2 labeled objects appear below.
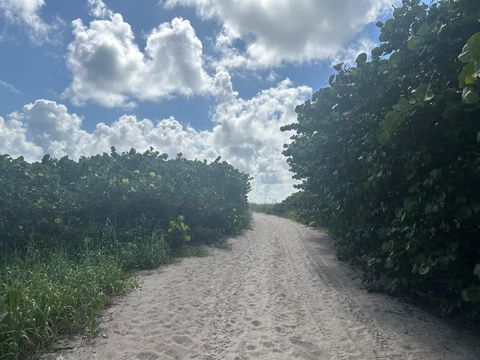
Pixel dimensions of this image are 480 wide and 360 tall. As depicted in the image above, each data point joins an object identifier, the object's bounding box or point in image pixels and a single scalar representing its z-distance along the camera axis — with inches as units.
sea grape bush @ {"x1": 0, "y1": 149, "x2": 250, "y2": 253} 329.4
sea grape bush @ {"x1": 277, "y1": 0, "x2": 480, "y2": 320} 164.2
